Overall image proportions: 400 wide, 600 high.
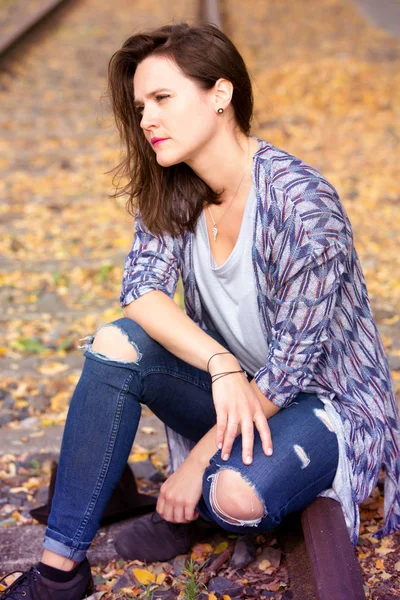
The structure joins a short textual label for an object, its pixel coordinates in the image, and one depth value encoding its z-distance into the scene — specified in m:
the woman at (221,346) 2.13
